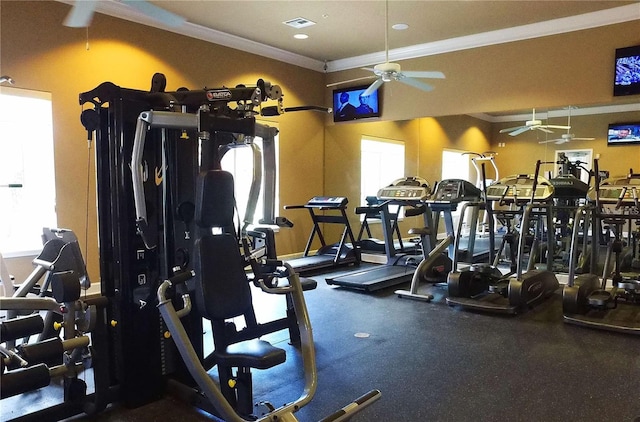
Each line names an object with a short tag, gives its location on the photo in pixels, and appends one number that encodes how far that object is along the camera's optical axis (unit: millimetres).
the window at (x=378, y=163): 8344
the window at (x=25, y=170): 4992
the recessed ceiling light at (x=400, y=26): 6187
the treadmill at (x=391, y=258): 5906
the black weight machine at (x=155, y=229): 2613
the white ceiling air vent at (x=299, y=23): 6113
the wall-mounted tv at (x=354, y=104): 7664
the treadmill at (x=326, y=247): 7143
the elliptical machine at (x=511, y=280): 4816
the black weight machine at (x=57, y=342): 2166
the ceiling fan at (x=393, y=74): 4988
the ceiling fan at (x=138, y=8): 2567
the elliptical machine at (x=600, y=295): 4395
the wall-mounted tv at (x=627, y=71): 5449
